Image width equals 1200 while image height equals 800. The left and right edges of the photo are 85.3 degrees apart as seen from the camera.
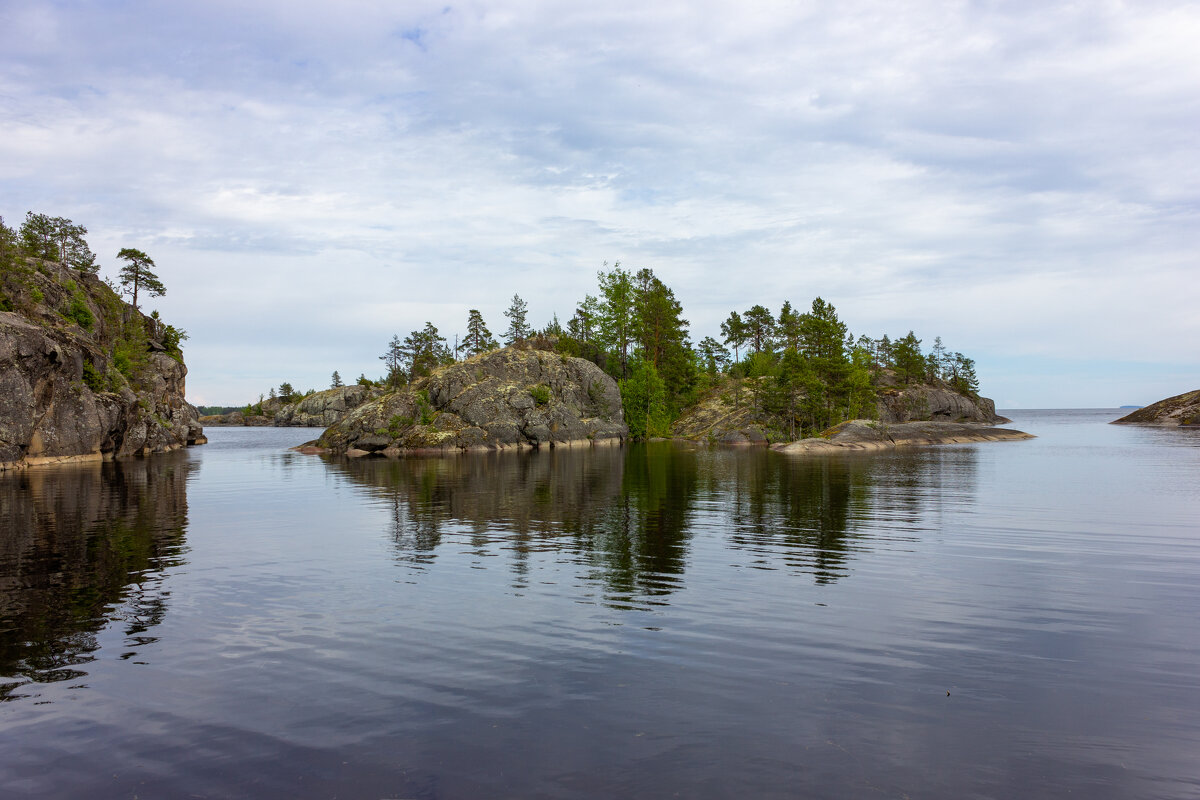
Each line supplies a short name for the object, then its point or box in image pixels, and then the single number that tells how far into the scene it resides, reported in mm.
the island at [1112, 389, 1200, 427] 148500
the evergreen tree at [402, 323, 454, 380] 135488
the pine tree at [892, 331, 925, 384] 165125
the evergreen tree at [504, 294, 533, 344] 158875
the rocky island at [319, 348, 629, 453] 96688
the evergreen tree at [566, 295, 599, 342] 139000
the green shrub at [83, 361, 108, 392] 77375
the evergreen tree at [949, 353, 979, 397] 187125
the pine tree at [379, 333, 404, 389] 123062
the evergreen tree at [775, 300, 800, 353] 148375
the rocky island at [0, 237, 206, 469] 65062
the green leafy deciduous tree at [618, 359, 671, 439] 126688
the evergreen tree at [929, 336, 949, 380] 192250
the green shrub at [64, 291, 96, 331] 86938
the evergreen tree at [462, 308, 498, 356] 150875
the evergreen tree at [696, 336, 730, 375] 168638
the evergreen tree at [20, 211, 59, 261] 103125
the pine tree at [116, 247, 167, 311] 120562
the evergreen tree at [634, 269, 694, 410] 139000
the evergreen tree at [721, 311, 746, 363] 163750
